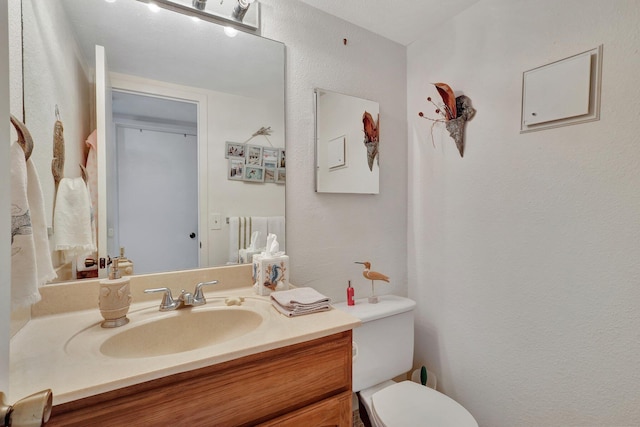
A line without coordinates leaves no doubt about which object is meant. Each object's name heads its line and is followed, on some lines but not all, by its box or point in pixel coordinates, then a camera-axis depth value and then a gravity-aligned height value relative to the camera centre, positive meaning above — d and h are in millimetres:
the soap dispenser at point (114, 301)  838 -289
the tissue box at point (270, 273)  1135 -277
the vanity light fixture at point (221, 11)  1093 +786
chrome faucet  979 -337
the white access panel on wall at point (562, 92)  1006 +436
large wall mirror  912 +318
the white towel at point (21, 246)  609 -93
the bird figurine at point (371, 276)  1423 -352
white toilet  1111 -802
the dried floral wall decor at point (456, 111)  1388 +471
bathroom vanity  594 -400
